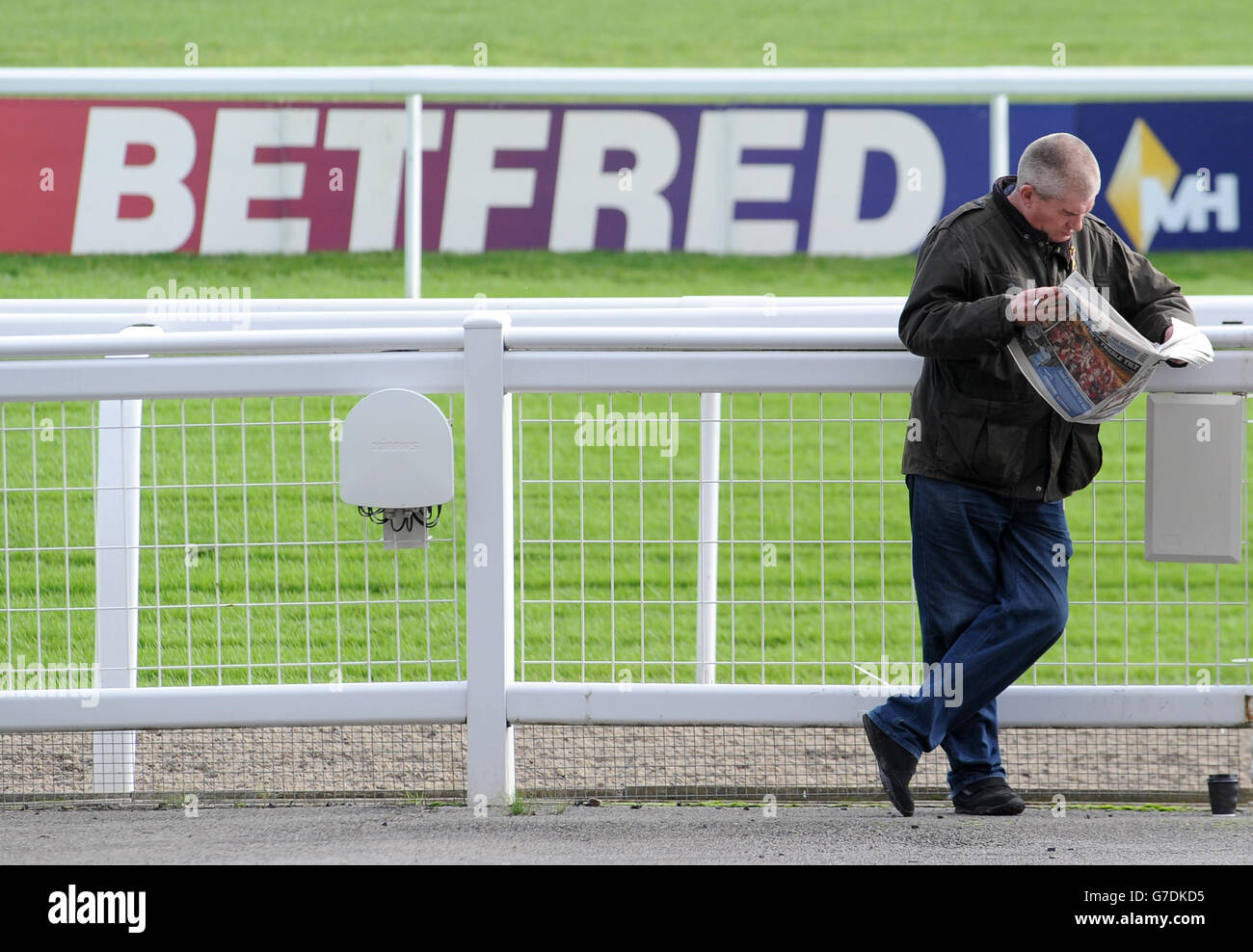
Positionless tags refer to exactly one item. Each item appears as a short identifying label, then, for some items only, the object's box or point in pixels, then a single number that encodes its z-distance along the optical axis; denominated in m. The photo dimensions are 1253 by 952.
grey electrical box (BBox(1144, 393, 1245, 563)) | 4.18
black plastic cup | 4.30
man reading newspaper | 3.90
